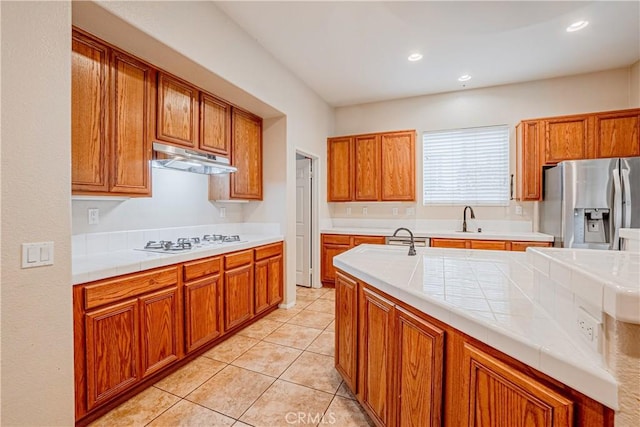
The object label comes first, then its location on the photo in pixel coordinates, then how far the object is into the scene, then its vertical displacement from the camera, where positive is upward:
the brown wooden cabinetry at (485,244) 3.48 -0.42
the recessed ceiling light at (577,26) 2.74 +1.76
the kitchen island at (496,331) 0.63 -0.36
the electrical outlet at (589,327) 0.66 -0.28
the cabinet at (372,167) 4.35 +0.68
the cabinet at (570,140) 3.31 +0.83
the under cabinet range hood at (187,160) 2.31 +0.44
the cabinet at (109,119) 1.81 +0.63
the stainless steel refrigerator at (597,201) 2.96 +0.10
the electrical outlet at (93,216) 2.19 -0.04
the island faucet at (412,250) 2.07 -0.29
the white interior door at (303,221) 4.52 -0.16
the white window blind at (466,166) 4.14 +0.66
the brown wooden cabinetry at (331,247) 4.29 -0.55
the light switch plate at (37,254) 1.33 -0.20
